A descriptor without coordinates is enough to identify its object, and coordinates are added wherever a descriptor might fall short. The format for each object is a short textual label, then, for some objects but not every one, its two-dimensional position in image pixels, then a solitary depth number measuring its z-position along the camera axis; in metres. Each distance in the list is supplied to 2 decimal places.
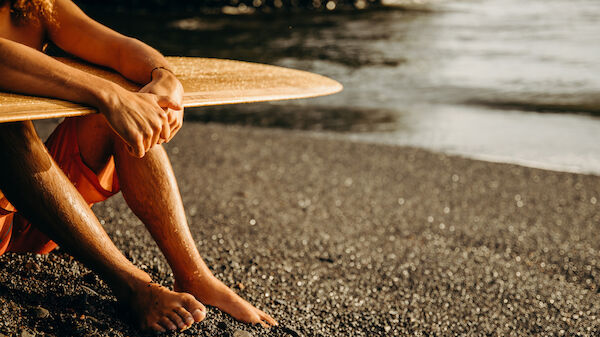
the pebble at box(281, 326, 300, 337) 1.92
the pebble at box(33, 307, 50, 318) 1.68
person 1.54
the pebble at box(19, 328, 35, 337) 1.58
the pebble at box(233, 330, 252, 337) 1.78
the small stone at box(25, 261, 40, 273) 1.94
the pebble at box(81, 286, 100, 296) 1.85
